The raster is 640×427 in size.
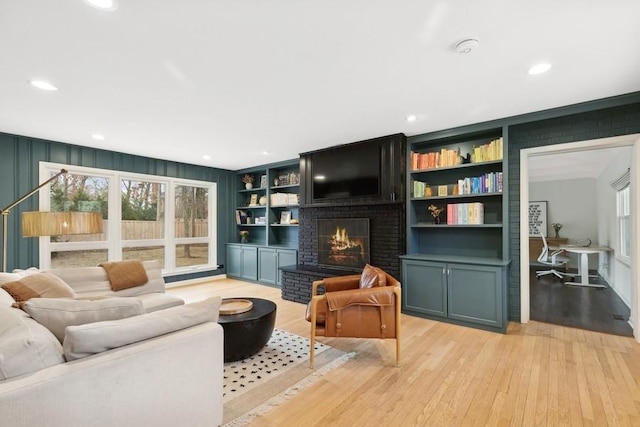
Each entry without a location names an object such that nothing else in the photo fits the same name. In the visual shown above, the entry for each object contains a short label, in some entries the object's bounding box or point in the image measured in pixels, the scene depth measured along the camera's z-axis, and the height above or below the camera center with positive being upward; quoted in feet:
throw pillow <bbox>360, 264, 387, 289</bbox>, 9.01 -1.88
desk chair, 21.12 -3.14
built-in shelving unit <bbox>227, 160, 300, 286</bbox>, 19.17 -0.43
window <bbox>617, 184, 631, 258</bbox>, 15.25 -0.23
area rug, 6.62 -4.16
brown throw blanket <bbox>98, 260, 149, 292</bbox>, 10.50 -2.01
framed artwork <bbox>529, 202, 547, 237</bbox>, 26.48 -0.18
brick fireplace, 13.76 -1.25
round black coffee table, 8.47 -3.31
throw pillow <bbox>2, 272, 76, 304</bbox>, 7.05 -1.73
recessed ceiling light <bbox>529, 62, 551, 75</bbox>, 7.67 +3.83
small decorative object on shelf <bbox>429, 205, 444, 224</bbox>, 13.73 +0.20
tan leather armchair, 8.14 -2.64
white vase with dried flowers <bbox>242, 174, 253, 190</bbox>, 21.83 +2.63
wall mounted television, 14.35 +2.25
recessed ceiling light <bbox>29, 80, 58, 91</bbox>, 8.47 +3.83
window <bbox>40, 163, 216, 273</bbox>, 15.11 -0.02
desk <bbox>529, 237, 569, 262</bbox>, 25.16 -2.34
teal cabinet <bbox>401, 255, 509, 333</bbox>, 11.02 -2.88
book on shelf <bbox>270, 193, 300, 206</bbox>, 19.10 +1.17
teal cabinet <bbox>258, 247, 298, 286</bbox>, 18.40 -2.78
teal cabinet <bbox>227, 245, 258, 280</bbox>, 20.21 -3.07
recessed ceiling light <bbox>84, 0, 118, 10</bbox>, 5.41 +3.88
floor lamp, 8.96 -0.15
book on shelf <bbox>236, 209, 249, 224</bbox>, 22.41 +0.02
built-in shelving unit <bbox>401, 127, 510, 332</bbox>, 11.43 -0.54
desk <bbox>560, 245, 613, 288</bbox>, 18.11 -2.78
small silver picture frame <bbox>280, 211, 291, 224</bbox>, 19.70 +0.00
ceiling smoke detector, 6.57 +3.79
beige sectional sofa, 3.77 -2.08
